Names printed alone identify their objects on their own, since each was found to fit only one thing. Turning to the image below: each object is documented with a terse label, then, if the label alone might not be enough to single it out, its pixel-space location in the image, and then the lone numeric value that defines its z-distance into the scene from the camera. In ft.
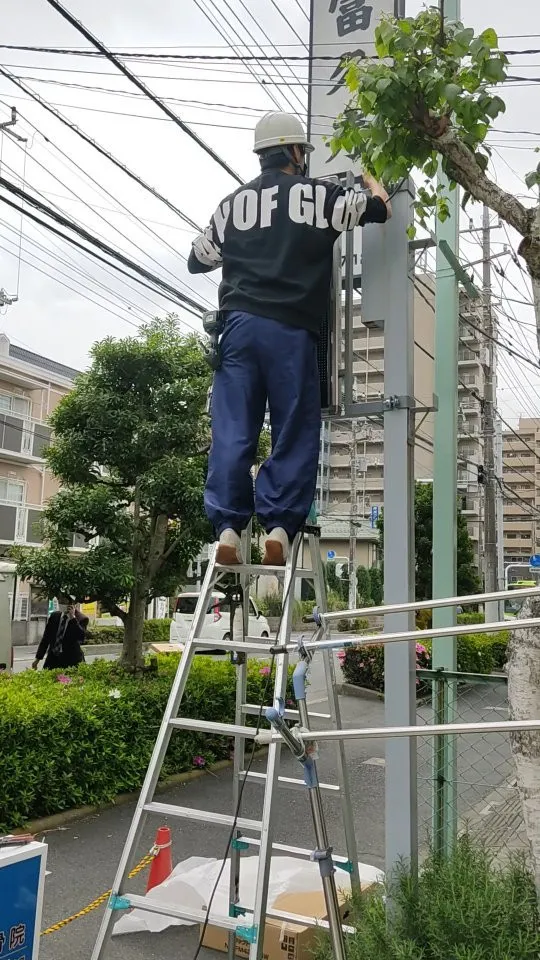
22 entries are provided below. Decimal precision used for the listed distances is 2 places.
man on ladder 10.94
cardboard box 11.49
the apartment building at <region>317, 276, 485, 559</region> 149.79
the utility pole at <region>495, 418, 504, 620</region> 101.96
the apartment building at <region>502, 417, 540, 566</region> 258.98
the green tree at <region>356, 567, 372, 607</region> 131.13
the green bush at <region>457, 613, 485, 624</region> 66.54
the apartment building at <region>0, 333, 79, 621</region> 94.96
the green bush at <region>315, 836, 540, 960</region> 7.91
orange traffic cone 14.93
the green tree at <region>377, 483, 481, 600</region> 75.10
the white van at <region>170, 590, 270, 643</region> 59.72
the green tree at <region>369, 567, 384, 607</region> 124.92
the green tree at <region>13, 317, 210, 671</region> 24.75
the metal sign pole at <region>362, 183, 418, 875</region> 10.37
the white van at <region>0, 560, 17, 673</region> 50.47
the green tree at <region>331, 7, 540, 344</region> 9.45
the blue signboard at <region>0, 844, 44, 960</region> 8.72
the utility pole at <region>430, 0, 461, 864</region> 12.44
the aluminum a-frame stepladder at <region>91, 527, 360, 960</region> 7.99
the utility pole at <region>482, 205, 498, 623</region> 69.56
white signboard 13.50
